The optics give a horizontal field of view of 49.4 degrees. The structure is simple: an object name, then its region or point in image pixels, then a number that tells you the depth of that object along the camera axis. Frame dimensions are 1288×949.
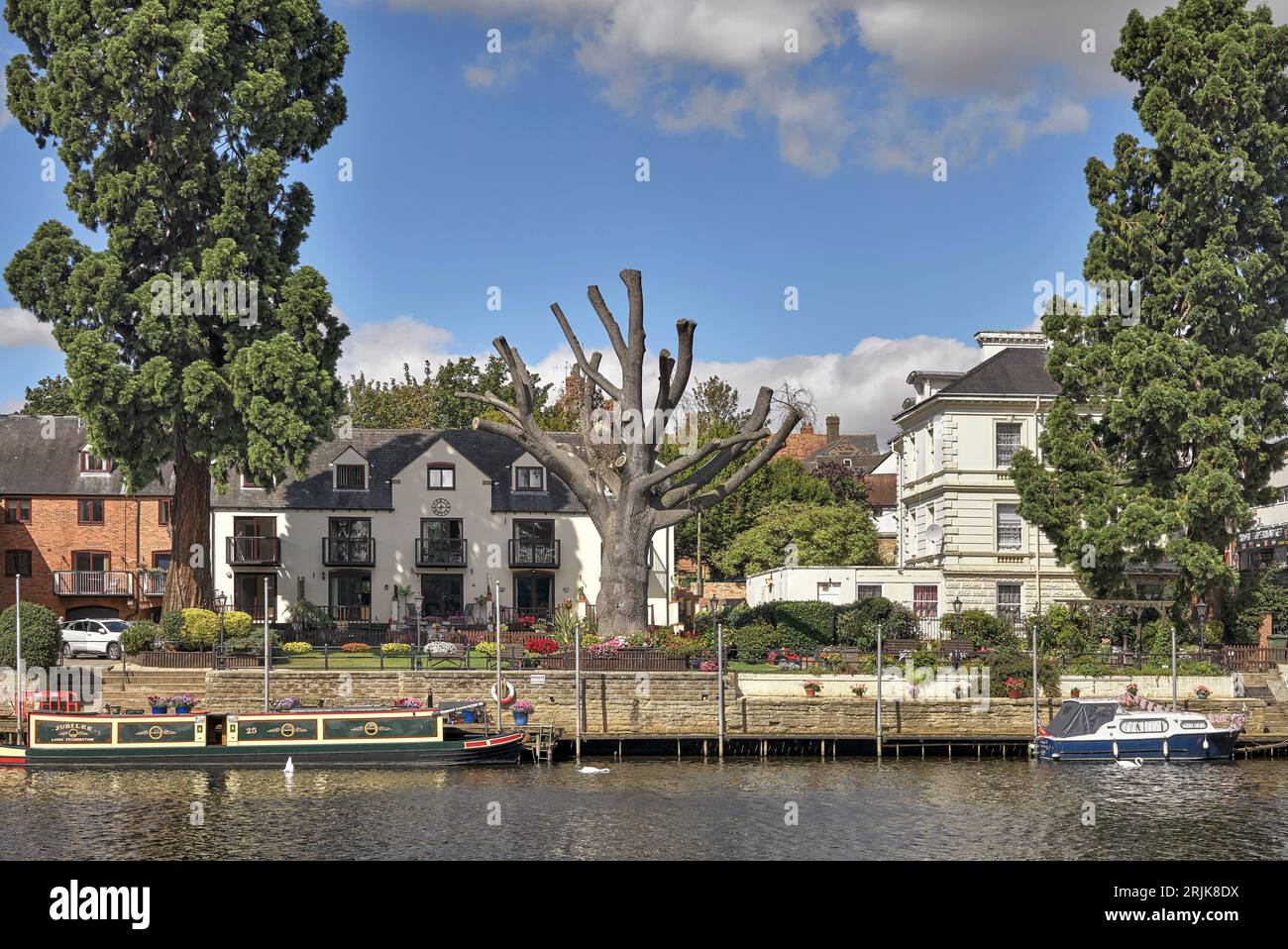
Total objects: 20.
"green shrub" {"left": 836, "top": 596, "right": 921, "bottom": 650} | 50.88
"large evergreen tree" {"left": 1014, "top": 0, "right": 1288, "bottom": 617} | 50.06
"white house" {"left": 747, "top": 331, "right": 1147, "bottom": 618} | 61.31
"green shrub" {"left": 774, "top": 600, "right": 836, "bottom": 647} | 51.31
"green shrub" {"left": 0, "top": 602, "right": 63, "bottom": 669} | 47.34
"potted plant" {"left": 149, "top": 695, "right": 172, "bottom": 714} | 44.31
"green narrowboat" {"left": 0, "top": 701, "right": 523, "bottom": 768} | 42.47
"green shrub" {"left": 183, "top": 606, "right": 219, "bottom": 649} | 49.72
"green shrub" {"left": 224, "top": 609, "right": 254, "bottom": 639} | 51.69
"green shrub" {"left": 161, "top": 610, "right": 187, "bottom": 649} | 49.53
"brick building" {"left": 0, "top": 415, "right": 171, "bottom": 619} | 64.94
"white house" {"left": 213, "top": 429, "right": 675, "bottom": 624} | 65.75
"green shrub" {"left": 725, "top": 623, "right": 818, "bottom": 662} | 50.16
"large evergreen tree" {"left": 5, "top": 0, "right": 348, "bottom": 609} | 52.50
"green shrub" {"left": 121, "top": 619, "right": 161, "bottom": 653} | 49.72
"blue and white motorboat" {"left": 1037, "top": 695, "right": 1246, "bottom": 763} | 43.94
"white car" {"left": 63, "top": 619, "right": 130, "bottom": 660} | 54.88
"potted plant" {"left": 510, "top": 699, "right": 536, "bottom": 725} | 44.41
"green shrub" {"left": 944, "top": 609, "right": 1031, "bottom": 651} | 50.09
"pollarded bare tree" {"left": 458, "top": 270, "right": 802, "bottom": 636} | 52.09
